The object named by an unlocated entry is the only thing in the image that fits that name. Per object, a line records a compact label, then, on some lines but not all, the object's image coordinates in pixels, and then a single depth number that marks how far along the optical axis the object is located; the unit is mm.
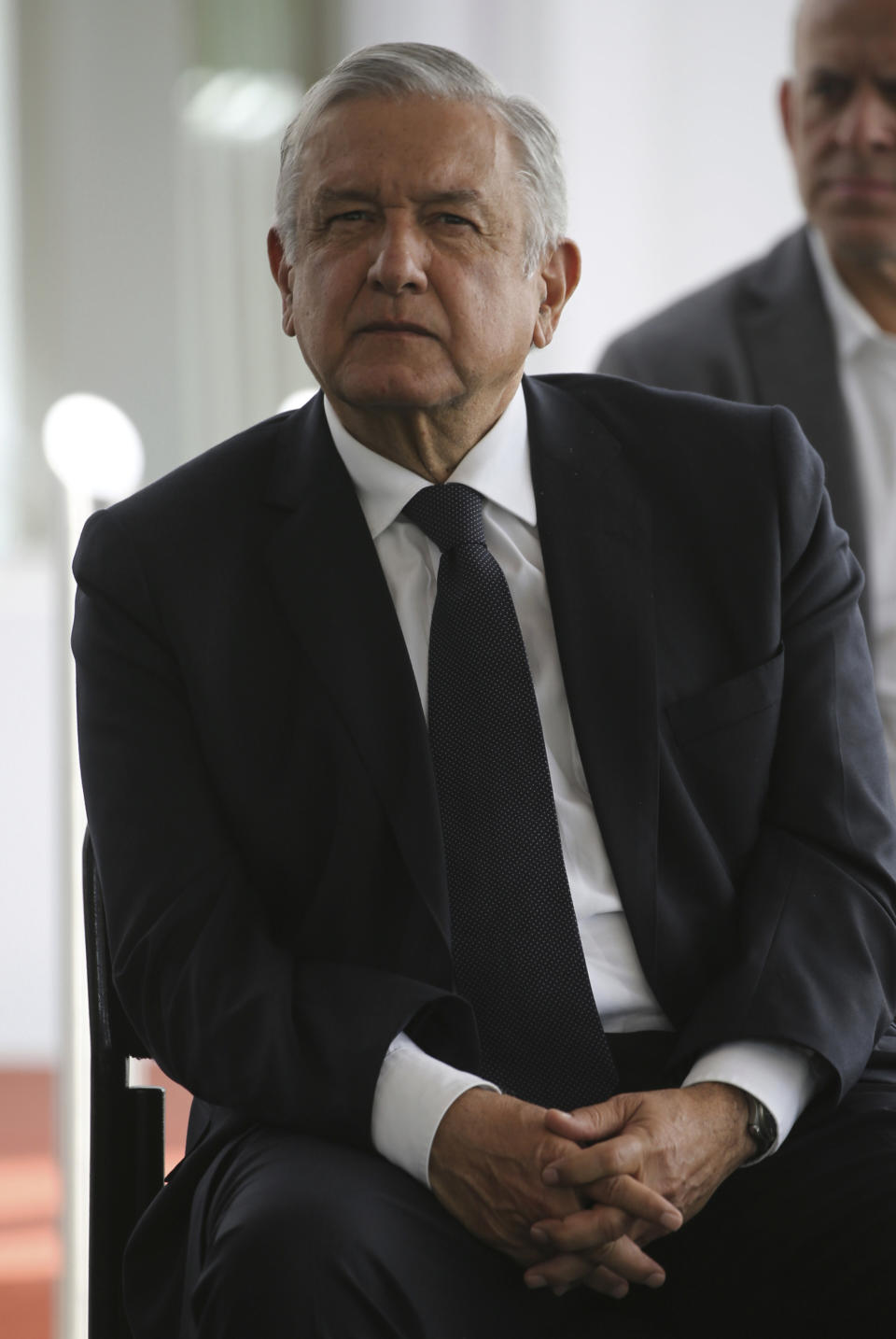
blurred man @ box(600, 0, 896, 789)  5601
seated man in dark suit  5003
